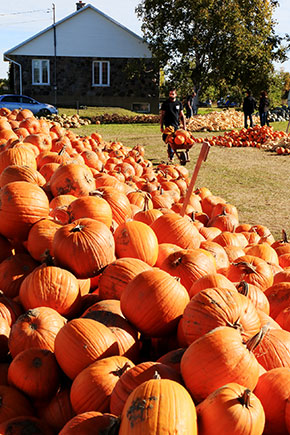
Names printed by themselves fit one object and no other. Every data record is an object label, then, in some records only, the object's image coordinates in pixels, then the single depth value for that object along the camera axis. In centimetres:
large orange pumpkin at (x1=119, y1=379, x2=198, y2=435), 148
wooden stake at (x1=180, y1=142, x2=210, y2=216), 376
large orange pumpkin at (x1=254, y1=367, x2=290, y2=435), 177
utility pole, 3572
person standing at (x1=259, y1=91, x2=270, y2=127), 2375
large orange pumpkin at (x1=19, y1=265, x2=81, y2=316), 250
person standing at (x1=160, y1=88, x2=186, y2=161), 1320
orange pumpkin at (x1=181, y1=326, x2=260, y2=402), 173
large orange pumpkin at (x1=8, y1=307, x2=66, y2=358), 222
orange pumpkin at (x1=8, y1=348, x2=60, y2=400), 206
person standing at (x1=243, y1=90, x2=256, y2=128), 2372
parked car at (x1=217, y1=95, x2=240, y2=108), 3895
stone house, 3581
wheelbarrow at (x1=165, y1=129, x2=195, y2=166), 1221
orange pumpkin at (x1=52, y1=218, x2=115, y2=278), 265
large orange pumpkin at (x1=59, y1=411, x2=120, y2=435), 162
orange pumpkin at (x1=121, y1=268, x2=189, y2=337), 226
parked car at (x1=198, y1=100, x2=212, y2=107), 5912
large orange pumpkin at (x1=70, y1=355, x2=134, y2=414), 186
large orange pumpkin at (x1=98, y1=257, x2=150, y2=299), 260
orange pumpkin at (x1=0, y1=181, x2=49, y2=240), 305
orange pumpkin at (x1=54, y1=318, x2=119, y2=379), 202
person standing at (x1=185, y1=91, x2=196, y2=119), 2682
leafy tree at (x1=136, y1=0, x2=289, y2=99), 3288
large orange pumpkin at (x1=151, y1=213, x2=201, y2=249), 346
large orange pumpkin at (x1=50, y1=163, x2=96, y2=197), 369
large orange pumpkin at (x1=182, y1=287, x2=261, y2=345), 203
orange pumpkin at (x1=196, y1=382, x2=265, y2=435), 154
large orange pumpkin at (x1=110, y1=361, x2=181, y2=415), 177
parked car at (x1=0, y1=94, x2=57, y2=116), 2620
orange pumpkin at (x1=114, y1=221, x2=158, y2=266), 292
